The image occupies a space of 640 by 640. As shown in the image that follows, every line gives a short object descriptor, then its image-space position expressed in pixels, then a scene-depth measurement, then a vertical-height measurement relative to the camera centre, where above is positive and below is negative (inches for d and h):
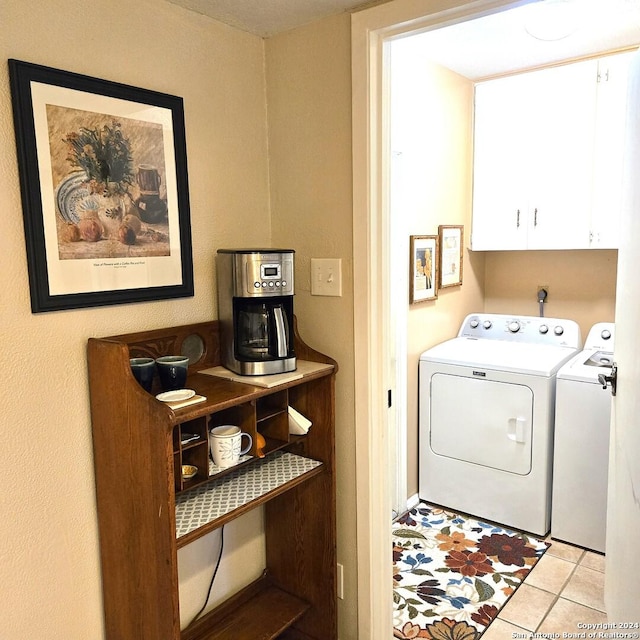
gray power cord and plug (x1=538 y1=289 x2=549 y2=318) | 130.8 -13.6
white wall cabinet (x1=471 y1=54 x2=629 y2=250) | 107.8 +17.5
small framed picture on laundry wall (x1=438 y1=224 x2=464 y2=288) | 118.6 -2.3
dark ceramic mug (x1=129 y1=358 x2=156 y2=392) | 55.6 -12.3
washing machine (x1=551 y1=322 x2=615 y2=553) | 97.2 -39.2
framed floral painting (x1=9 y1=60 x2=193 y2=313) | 51.4 +6.4
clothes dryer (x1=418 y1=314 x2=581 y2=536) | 104.3 -35.5
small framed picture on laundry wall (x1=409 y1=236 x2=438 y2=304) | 109.1 -5.1
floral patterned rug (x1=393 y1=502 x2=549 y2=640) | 83.5 -57.1
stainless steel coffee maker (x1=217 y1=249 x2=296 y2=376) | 62.8 -7.3
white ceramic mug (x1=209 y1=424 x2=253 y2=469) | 58.5 -21.2
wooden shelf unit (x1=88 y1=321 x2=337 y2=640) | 51.7 -27.0
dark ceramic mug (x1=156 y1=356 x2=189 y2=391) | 58.2 -13.1
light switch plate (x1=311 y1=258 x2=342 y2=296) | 70.4 -4.0
